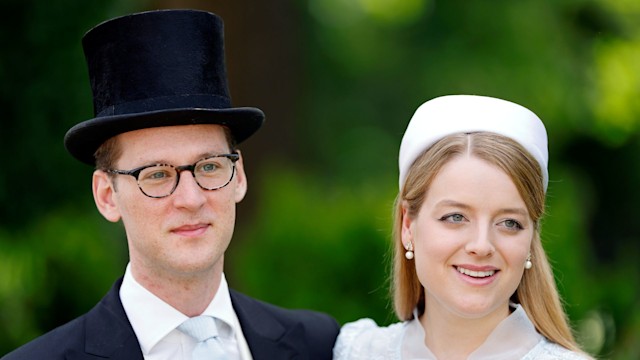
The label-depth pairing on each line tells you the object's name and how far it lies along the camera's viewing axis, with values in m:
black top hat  3.78
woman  3.43
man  3.77
